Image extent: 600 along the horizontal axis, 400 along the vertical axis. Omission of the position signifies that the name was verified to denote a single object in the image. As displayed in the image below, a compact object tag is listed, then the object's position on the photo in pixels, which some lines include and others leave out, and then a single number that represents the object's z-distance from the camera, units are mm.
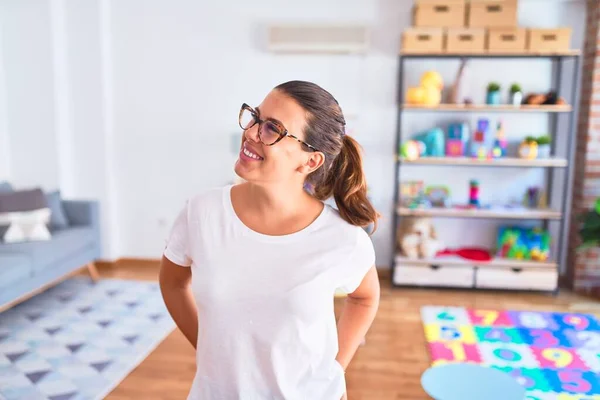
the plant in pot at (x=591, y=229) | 4050
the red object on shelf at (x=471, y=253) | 4484
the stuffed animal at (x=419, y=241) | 4449
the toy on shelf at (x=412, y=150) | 4328
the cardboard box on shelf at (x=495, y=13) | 4184
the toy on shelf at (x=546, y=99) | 4230
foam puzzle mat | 2986
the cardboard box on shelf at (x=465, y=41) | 4207
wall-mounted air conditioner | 4480
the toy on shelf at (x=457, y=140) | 4426
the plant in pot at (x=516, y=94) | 4258
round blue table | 2162
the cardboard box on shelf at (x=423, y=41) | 4219
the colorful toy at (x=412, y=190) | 4688
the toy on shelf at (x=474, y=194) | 4500
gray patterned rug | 2889
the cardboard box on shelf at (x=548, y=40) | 4129
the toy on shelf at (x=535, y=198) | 4543
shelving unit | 4266
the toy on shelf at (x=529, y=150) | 4281
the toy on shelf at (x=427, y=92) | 4289
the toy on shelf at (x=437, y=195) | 4629
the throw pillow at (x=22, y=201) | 4102
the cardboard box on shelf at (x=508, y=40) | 4160
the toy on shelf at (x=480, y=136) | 4414
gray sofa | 3537
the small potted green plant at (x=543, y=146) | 4312
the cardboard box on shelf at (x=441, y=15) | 4207
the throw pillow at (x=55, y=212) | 4441
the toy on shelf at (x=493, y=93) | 4285
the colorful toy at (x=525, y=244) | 4438
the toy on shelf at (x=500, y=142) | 4426
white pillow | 3988
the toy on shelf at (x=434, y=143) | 4383
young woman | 1056
